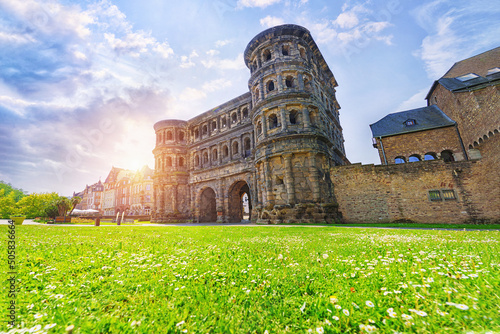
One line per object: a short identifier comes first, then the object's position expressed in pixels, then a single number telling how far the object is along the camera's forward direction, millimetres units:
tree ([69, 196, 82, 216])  33281
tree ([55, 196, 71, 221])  29692
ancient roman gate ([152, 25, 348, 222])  17359
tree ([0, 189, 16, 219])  36094
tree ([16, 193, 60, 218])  36562
